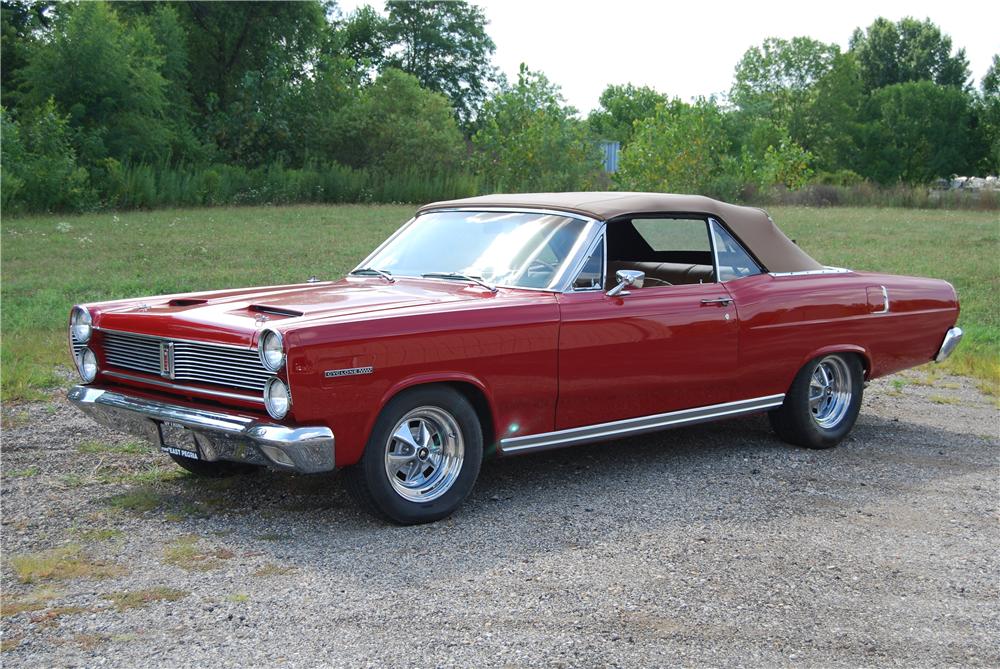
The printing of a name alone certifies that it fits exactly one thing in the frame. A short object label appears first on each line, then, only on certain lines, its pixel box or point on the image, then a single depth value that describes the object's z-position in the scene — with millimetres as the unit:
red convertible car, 5176
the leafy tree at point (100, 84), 35000
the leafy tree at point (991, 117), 72062
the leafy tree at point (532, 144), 43031
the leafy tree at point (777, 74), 93438
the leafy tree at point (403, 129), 44281
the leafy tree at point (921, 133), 74438
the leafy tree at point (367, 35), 70438
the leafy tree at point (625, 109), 102625
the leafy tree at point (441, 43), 70250
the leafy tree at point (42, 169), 29172
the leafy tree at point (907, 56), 85188
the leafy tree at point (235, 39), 46656
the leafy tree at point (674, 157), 41594
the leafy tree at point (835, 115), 81938
